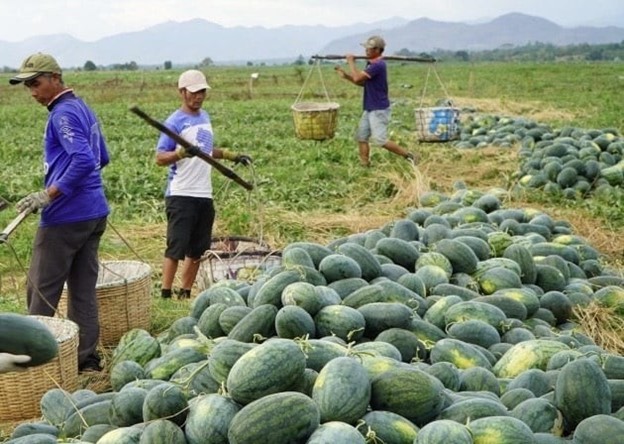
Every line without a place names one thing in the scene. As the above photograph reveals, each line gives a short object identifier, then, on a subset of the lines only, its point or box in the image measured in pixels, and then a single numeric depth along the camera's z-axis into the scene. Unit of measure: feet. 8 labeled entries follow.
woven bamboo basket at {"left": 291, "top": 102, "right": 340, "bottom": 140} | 37.81
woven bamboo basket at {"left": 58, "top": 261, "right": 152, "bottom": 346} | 18.21
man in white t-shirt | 20.13
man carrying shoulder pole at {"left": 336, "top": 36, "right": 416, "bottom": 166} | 37.63
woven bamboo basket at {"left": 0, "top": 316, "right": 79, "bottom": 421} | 14.51
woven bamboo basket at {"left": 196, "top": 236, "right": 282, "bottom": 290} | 19.26
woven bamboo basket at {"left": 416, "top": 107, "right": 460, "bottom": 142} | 41.75
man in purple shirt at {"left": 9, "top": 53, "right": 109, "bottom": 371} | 15.72
